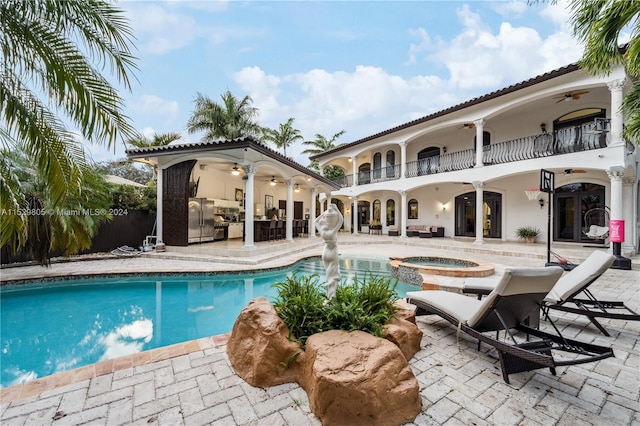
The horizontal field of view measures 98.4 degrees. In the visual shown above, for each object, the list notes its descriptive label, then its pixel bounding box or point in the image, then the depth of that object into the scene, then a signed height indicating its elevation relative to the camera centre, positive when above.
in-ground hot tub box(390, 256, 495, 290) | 6.65 -1.35
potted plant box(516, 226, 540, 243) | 13.06 -0.68
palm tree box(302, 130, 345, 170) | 27.25 +7.22
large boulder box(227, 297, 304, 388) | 2.47 -1.26
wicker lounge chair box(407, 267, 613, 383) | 2.45 -1.11
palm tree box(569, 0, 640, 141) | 3.45 +2.59
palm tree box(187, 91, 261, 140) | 19.00 +6.81
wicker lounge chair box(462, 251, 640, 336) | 3.60 -1.04
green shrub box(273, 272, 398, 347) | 2.76 -0.98
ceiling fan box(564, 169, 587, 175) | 11.56 +2.05
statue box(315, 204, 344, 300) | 3.32 -0.28
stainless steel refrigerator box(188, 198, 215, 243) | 10.64 -0.22
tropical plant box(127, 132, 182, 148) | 18.36 +5.16
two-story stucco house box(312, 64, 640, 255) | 9.73 +2.50
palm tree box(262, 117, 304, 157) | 25.73 +7.58
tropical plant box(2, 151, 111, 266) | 6.04 -0.24
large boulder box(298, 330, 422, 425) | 1.96 -1.24
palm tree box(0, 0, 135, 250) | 2.67 +1.32
